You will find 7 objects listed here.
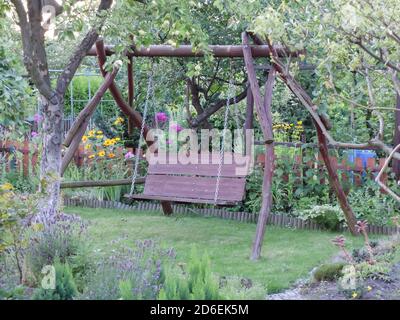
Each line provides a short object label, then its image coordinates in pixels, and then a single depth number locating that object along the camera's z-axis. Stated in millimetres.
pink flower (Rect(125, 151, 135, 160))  9641
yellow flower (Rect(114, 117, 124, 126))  10484
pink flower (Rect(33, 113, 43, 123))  11042
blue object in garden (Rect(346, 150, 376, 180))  8250
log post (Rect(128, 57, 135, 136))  8013
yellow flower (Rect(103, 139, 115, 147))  9836
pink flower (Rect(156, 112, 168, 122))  10344
